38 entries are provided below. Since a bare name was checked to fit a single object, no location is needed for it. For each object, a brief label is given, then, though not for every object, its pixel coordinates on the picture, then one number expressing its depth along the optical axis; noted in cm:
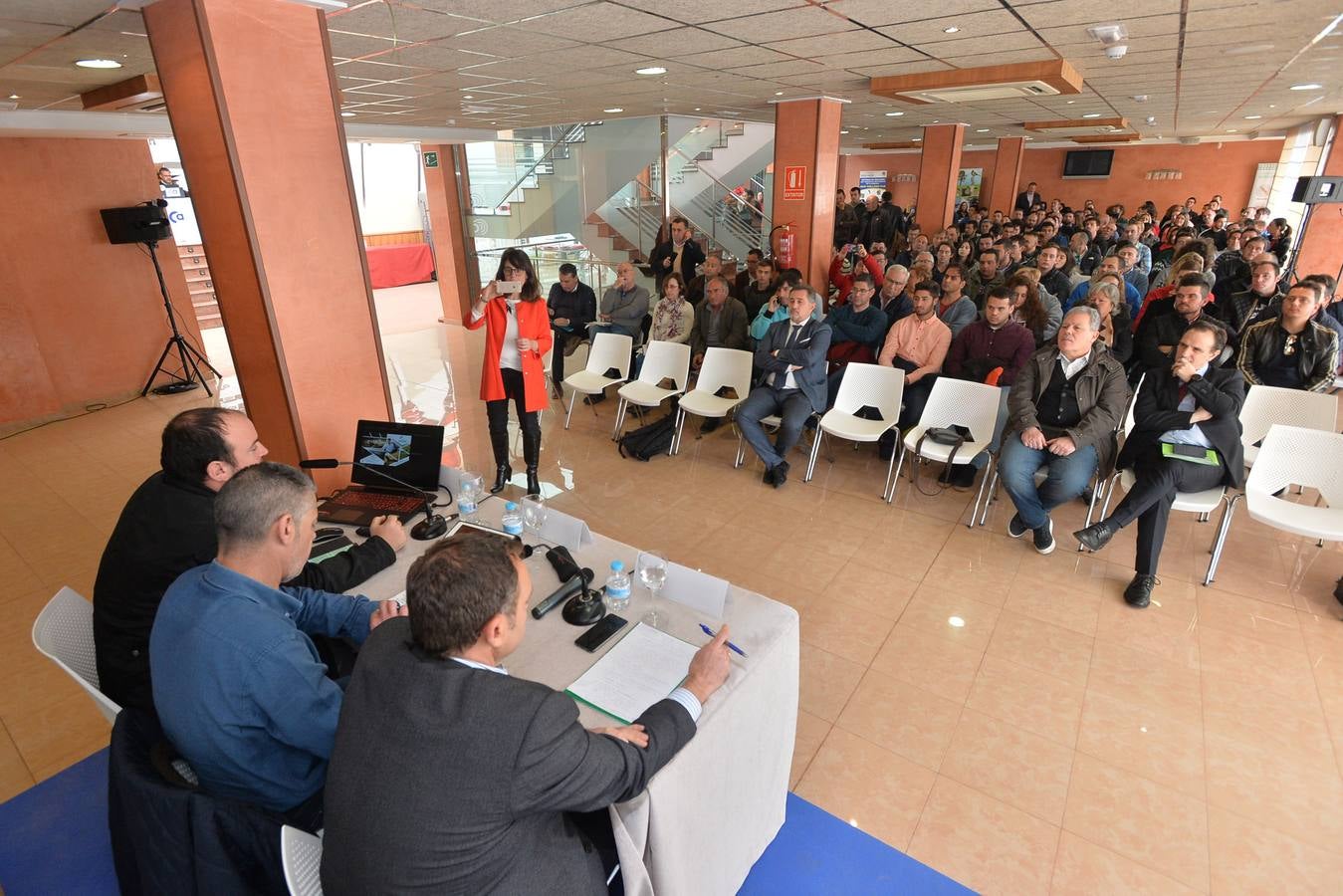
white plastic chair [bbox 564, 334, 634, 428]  634
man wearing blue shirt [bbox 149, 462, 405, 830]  163
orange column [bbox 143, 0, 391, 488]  309
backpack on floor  573
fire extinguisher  764
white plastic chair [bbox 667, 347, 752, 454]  556
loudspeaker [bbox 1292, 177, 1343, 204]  916
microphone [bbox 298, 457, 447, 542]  281
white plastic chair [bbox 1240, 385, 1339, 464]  406
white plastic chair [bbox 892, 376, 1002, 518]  456
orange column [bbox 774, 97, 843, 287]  742
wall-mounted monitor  1919
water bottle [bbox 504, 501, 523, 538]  274
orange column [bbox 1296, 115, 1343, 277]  1079
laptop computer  325
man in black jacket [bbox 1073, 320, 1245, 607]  374
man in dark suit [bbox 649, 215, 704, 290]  866
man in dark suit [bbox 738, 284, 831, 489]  527
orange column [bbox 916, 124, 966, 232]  1083
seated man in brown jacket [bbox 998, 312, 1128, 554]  412
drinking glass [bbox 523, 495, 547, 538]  278
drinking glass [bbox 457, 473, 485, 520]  296
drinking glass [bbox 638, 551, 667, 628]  231
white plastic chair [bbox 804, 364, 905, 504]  498
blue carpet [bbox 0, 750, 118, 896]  221
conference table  171
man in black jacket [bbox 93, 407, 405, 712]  212
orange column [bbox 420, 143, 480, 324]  1117
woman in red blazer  461
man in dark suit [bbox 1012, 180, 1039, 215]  1562
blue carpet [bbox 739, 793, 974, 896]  225
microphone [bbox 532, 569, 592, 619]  229
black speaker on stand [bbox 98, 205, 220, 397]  727
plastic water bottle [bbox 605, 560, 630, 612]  231
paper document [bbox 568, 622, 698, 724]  190
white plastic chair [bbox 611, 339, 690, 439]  587
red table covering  1518
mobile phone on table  213
